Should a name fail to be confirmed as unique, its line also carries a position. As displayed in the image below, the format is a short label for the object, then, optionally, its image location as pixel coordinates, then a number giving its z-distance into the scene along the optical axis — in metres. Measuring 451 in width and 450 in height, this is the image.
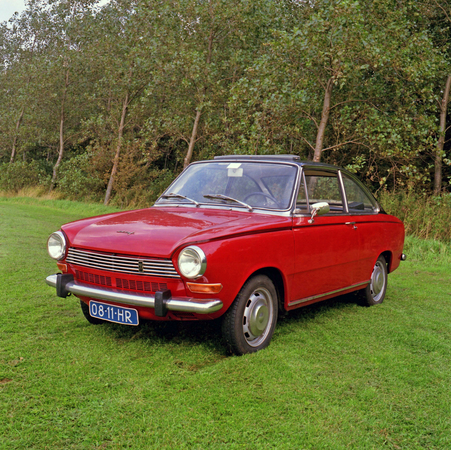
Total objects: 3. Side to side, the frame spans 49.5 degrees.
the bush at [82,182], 28.89
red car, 3.81
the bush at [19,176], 31.81
